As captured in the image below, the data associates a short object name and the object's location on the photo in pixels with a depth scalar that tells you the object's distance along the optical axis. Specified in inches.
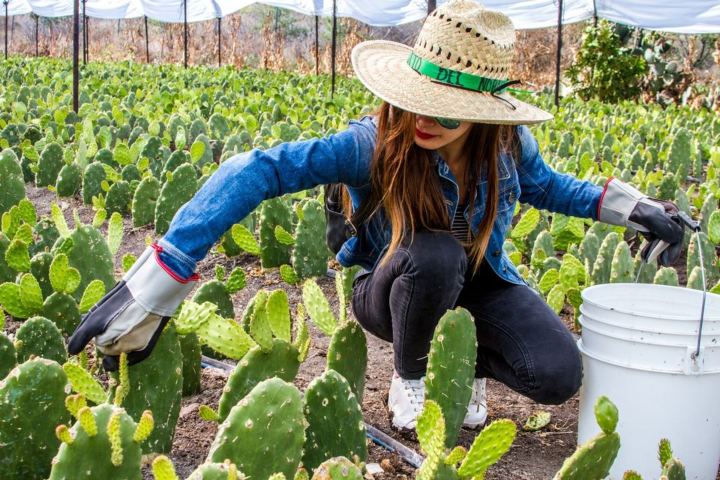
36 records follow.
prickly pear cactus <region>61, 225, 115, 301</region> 96.9
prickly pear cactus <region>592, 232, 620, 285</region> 112.6
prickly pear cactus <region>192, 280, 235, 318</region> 89.8
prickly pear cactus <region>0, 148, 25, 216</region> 136.2
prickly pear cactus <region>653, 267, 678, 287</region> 98.7
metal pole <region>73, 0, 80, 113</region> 221.3
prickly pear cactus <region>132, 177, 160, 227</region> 146.1
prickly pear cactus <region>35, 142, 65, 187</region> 177.6
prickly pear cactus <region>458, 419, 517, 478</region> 54.7
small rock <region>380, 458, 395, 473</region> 73.7
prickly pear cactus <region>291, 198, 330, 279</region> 119.2
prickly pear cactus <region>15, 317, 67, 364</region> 72.9
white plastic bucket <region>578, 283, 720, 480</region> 71.0
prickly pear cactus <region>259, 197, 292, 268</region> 126.0
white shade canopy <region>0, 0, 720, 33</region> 422.3
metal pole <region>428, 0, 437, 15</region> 199.9
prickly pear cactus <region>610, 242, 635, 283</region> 105.0
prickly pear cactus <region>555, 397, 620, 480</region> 53.7
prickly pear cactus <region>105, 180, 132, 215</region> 159.2
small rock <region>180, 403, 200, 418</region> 81.0
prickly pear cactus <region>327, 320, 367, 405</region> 72.4
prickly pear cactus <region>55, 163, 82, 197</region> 167.5
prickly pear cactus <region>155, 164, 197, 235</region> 136.6
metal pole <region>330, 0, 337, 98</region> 356.1
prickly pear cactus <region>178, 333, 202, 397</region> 79.6
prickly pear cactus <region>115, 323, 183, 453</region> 66.9
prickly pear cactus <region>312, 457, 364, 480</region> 47.9
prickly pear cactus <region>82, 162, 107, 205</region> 162.1
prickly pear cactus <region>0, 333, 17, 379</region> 69.6
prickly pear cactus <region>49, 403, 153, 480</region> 49.3
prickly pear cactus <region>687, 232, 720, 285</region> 117.6
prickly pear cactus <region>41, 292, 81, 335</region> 82.6
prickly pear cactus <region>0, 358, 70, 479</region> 58.1
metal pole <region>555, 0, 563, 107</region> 384.8
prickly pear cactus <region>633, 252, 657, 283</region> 111.0
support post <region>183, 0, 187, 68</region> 652.9
